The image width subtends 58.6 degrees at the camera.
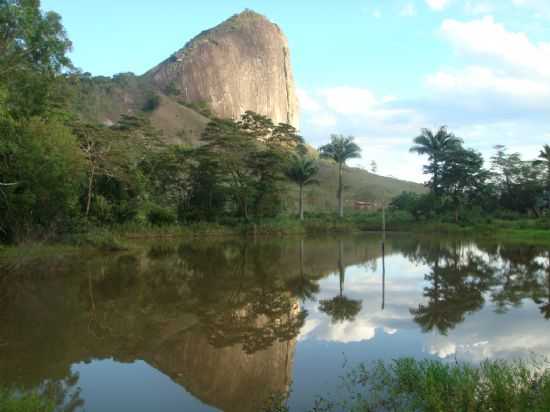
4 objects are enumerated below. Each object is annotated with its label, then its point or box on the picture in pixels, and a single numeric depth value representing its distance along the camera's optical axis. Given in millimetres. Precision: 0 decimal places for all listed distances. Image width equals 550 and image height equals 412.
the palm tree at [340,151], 41625
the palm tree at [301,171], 38219
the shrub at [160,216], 29405
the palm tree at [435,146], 40844
